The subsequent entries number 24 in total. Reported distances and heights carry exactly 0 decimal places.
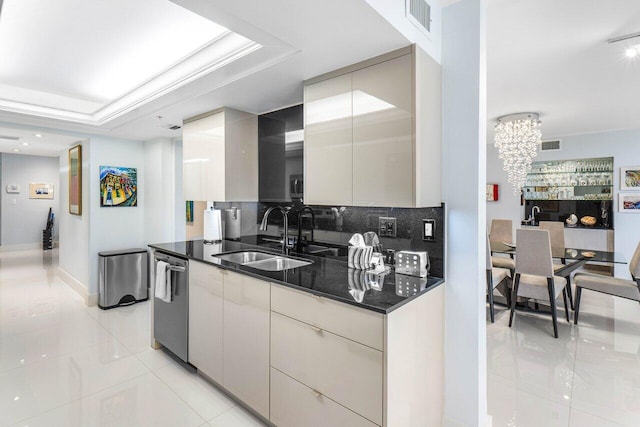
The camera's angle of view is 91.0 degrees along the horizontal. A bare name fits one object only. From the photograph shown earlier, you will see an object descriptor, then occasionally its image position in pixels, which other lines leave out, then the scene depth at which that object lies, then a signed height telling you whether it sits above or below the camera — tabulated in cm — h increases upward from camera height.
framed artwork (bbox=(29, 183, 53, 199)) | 795 +54
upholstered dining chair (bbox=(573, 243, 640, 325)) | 329 -83
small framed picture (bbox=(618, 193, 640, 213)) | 516 +11
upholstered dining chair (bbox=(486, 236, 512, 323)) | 354 -81
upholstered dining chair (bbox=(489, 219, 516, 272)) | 513 -36
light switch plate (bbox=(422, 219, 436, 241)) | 191 -12
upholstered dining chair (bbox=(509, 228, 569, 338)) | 330 -68
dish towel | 267 -61
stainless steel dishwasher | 255 -87
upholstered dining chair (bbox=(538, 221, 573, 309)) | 449 -35
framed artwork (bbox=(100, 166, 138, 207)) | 428 +35
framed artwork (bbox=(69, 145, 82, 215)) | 442 +46
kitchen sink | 274 -40
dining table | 362 -58
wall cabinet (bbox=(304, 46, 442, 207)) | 167 +46
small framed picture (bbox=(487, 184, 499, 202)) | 645 +36
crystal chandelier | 427 +98
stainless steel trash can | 403 -88
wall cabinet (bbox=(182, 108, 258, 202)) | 283 +51
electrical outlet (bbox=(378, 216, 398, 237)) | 211 -11
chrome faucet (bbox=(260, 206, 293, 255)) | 266 -16
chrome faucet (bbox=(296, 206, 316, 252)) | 263 -10
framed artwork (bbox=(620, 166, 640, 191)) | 517 +51
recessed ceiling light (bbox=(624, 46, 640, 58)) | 250 +127
